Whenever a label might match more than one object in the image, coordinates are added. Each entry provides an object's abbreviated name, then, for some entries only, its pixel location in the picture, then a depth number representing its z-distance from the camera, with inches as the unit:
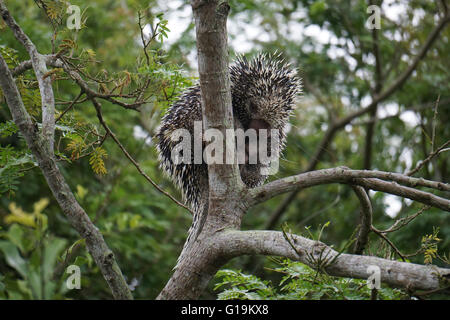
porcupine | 159.2
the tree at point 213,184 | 97.0
